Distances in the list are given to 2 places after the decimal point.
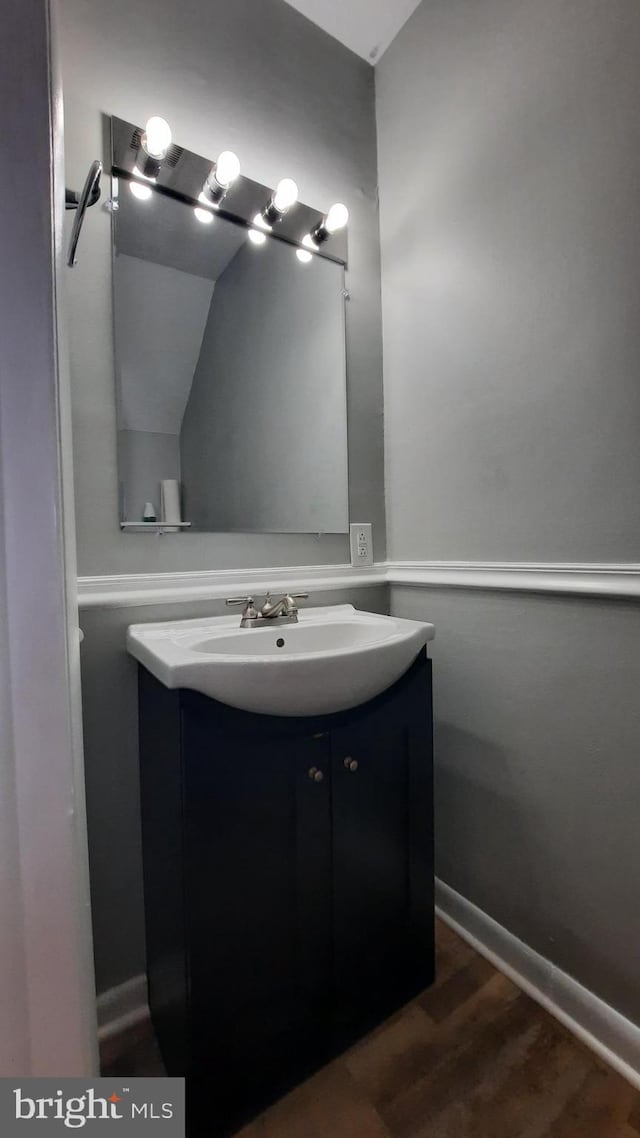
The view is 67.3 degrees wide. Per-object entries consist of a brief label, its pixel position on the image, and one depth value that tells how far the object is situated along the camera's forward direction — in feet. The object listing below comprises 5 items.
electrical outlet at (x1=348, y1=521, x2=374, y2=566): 4.71
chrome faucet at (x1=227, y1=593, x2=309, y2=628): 3.58
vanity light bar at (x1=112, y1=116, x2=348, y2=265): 3.48
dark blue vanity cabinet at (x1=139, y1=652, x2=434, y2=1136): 2.61
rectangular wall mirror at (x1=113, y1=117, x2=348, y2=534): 3.66
